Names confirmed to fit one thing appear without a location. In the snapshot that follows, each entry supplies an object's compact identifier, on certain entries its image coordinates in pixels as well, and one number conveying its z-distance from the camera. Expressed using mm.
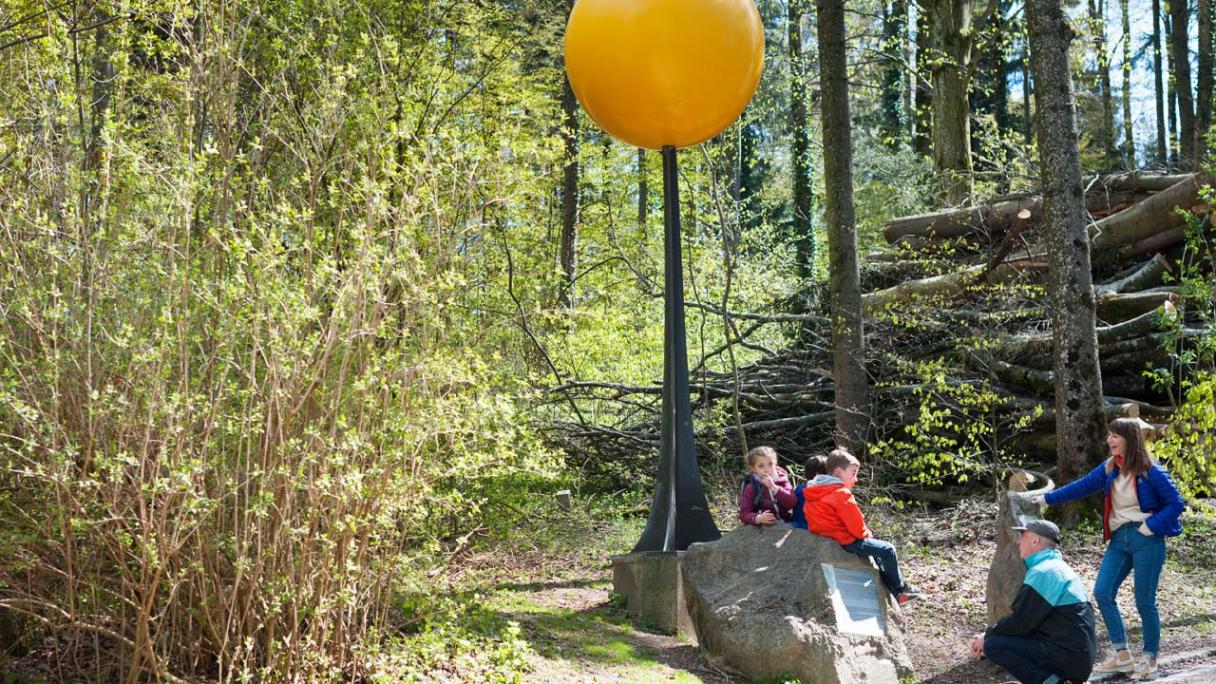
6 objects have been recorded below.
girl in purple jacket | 5961
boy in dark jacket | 5945
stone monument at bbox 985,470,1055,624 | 5816
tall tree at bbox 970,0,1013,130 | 25120
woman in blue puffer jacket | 5207
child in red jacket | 5387
